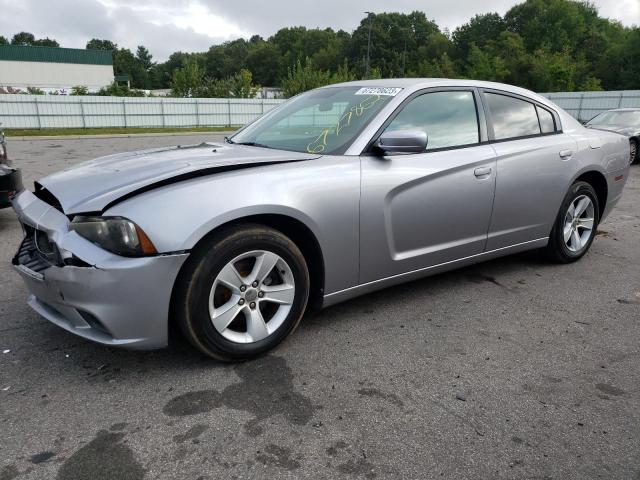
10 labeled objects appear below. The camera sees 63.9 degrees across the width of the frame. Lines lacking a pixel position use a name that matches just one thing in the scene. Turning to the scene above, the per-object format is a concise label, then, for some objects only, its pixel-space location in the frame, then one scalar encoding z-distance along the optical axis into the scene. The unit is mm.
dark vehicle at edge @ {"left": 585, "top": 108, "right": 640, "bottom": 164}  12172
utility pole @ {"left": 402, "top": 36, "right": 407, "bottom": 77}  87562
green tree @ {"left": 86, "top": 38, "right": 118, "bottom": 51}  124631
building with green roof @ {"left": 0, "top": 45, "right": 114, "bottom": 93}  65625
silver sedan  2426
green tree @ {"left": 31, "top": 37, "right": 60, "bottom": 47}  119562
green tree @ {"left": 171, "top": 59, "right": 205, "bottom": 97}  35875
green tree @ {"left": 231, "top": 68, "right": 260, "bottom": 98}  37000
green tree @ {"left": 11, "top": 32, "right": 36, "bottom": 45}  119938
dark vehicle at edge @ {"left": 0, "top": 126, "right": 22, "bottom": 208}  5141
